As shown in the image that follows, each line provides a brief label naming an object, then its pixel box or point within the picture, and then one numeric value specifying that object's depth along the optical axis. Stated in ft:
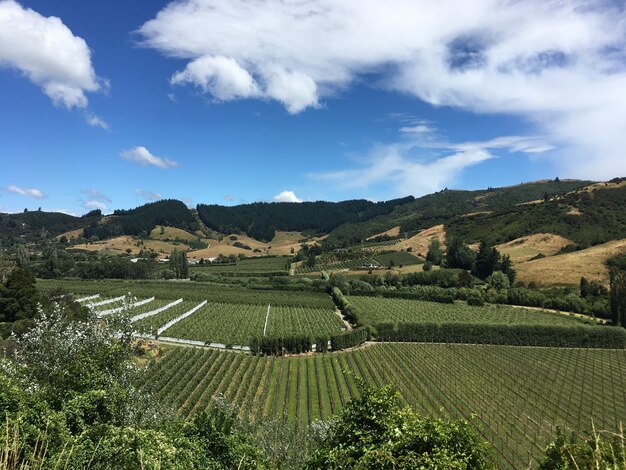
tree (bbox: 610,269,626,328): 287.07
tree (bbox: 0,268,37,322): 200.13
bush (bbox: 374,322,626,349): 261.03
